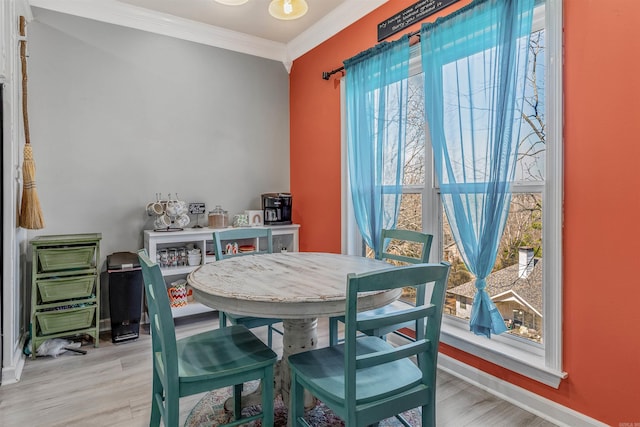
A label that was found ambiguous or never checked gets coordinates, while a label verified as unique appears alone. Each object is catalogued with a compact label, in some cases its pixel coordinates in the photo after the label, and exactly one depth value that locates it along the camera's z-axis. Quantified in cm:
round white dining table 142
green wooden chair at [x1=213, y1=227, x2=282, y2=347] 214
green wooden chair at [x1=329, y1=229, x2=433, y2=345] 204
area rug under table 190
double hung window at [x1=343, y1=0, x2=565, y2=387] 188
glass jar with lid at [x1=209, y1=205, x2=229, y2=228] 364
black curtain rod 337
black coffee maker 391
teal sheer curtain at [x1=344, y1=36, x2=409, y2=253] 271
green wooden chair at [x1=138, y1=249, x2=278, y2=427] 137
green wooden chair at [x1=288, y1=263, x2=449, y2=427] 122
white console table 321
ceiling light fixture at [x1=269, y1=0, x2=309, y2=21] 210
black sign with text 249
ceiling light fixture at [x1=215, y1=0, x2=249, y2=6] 198
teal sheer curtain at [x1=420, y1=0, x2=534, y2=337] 201
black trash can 297
